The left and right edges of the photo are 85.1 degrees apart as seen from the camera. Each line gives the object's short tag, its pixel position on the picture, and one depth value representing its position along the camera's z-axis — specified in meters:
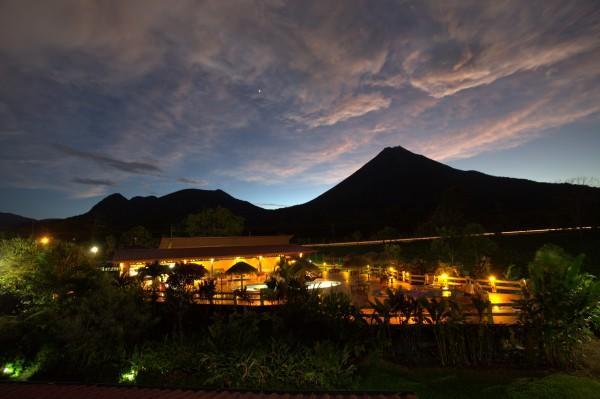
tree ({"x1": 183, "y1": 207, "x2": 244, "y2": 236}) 44.56
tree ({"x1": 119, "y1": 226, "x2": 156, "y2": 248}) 51.12
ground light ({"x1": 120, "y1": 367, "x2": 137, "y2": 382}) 8.34
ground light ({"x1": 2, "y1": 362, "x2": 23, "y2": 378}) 8.90
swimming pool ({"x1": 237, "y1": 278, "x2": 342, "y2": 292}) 14.99
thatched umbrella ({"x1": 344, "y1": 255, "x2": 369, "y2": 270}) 16.31
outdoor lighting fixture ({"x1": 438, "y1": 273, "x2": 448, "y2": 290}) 15.75
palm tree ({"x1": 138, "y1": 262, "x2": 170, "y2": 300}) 12.93
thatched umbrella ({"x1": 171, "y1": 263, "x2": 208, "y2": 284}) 12.27
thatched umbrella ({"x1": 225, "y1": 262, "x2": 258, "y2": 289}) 15.52
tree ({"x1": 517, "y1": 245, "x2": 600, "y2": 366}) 7.26
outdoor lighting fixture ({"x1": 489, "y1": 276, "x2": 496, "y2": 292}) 13.59
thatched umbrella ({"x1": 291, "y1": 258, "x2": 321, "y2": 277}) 15.93
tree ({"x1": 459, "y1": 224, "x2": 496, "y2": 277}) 16.48
